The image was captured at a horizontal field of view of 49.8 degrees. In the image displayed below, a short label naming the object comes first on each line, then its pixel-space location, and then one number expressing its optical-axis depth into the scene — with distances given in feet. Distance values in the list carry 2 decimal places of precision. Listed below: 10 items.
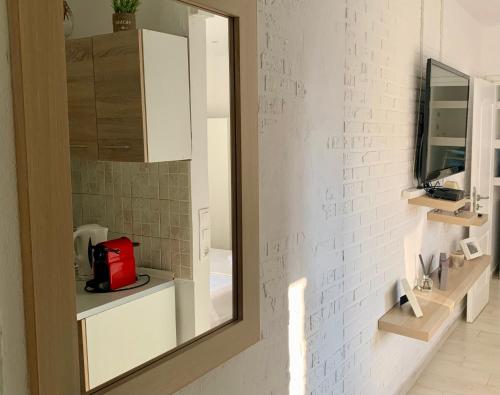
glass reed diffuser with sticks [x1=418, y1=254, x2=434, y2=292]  10.23
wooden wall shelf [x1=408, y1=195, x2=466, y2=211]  9.96
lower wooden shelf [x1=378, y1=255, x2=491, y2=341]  8.45
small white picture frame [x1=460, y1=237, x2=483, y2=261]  12.78
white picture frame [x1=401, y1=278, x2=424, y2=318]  8.90
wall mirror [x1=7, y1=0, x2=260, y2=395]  3.21
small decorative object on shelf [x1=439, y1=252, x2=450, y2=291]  10.33
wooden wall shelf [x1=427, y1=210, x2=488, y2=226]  11.25
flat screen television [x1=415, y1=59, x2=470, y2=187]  9.91
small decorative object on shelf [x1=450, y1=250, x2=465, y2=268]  12.14
